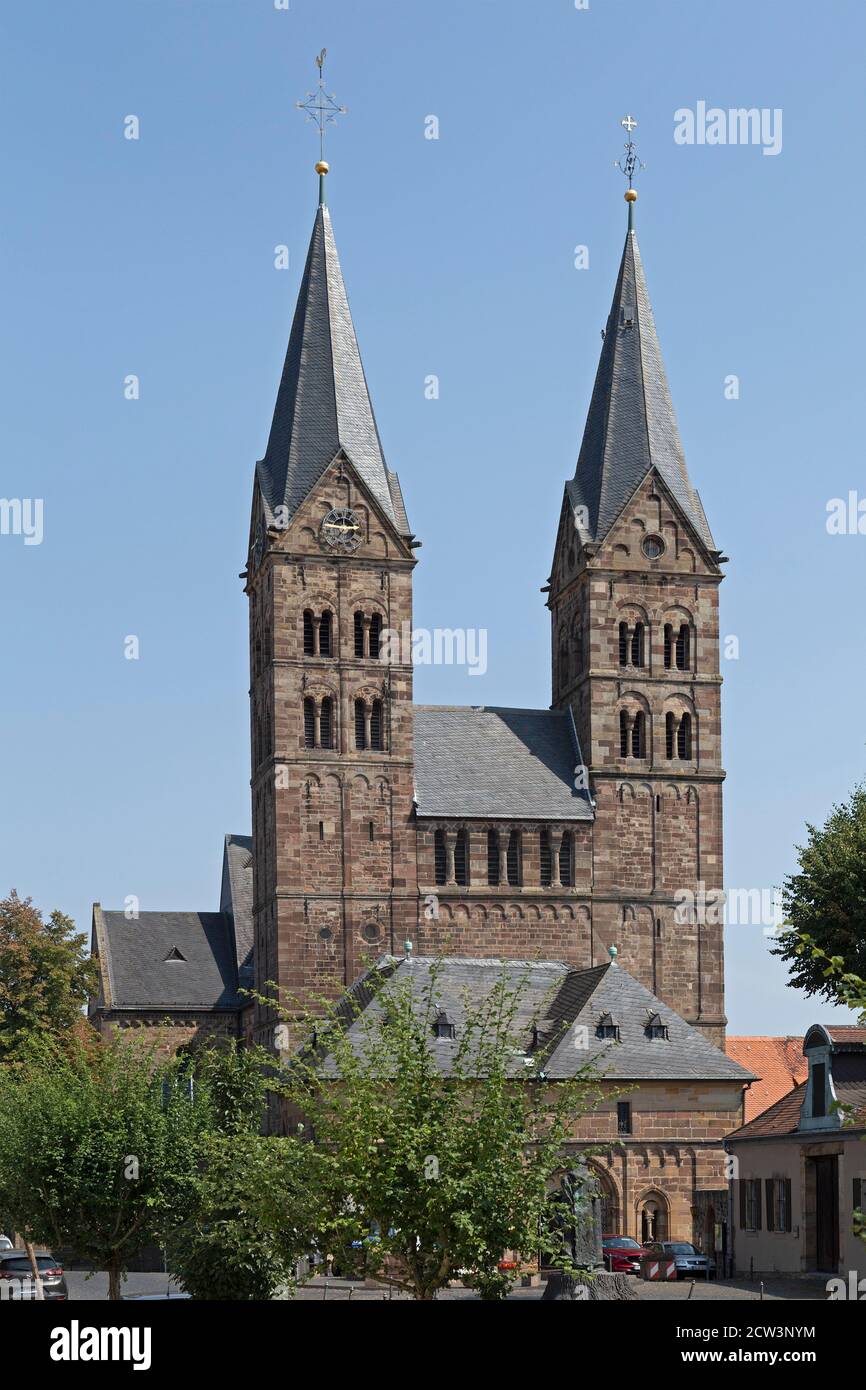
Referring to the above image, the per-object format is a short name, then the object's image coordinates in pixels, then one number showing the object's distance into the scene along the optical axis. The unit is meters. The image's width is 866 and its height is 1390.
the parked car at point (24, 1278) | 46.41
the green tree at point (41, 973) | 81.75
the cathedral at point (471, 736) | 79.44
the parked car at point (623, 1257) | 54.19
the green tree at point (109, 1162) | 43.69
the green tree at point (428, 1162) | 27.50
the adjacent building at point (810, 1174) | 48.44
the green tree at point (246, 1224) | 30.22
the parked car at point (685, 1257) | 53.81
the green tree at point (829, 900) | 67.25
